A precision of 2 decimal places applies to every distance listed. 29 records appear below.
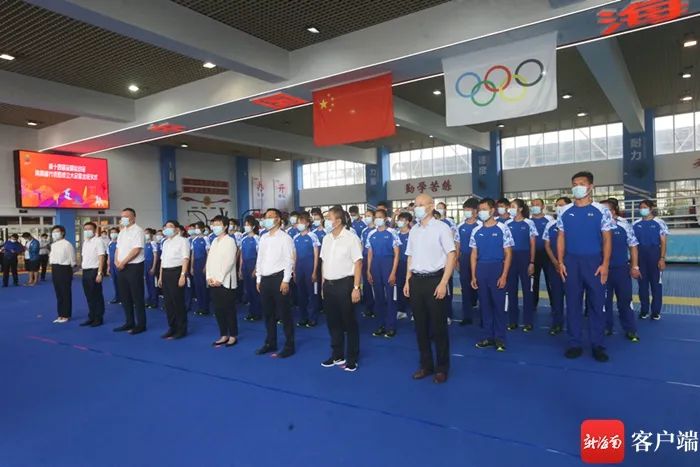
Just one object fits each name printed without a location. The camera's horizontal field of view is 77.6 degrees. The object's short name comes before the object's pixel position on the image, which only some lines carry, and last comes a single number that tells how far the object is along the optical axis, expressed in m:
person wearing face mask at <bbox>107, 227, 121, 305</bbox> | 8.53
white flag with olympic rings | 5.80
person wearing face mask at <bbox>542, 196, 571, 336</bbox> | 5.04
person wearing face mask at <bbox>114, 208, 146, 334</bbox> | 5.57
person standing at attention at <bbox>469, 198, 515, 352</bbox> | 4.45
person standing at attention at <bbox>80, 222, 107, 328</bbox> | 6.24
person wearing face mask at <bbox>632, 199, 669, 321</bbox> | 5.52
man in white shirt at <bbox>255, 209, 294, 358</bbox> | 4.52
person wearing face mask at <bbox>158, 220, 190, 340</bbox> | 5.31
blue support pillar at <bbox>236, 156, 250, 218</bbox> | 22.38
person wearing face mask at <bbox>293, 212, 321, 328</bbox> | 6.07
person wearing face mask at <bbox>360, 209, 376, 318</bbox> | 6.51
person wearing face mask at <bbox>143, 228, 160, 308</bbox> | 7.88
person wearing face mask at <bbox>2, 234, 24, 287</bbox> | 11.57
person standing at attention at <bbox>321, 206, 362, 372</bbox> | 4.04
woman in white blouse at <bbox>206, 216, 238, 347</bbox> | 4.86
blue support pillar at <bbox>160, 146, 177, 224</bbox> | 19.09
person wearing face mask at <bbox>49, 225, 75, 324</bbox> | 6.46
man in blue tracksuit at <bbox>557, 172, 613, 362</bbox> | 3.96
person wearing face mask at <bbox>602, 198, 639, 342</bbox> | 4.61
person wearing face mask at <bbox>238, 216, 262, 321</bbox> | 6.55
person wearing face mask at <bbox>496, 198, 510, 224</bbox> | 5.45
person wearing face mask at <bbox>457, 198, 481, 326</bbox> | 5.68
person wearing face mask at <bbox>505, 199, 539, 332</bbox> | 5.16
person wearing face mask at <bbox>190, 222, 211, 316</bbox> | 7.15
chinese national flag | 7.22
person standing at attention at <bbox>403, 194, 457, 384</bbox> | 3.58
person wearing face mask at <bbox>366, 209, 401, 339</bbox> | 5.32
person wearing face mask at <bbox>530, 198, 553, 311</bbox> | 5.56
